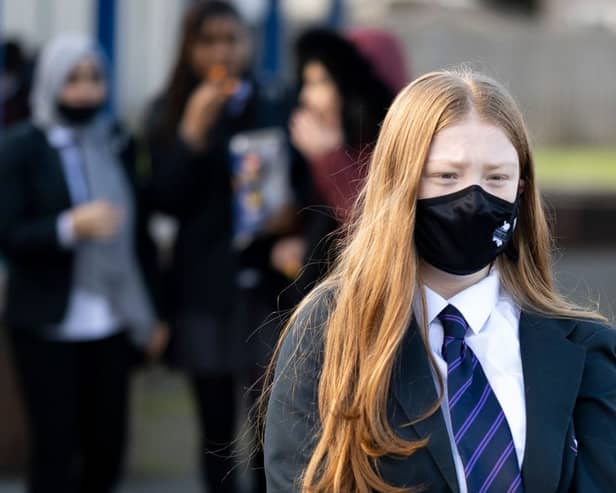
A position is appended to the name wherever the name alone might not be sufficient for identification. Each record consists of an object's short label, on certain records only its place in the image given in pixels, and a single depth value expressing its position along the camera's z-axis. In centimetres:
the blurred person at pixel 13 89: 1423
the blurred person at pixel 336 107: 823
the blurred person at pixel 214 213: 928
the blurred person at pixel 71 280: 920
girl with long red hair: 426
